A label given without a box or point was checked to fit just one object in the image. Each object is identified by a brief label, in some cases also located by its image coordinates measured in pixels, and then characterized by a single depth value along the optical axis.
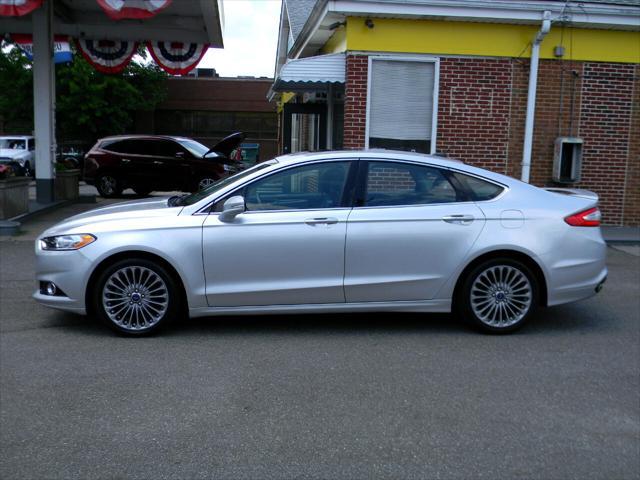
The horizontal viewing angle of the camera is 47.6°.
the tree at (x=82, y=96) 36.78
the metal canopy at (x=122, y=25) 17.22
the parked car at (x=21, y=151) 29.37
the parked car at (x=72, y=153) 29.58
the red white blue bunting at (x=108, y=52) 18.70
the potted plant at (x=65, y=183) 16.80
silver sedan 6.11
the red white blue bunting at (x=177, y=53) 18.23
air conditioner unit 12.76
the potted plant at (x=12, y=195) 12.51
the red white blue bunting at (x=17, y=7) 12.80
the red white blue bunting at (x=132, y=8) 12.78
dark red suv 19.53
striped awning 12.47
